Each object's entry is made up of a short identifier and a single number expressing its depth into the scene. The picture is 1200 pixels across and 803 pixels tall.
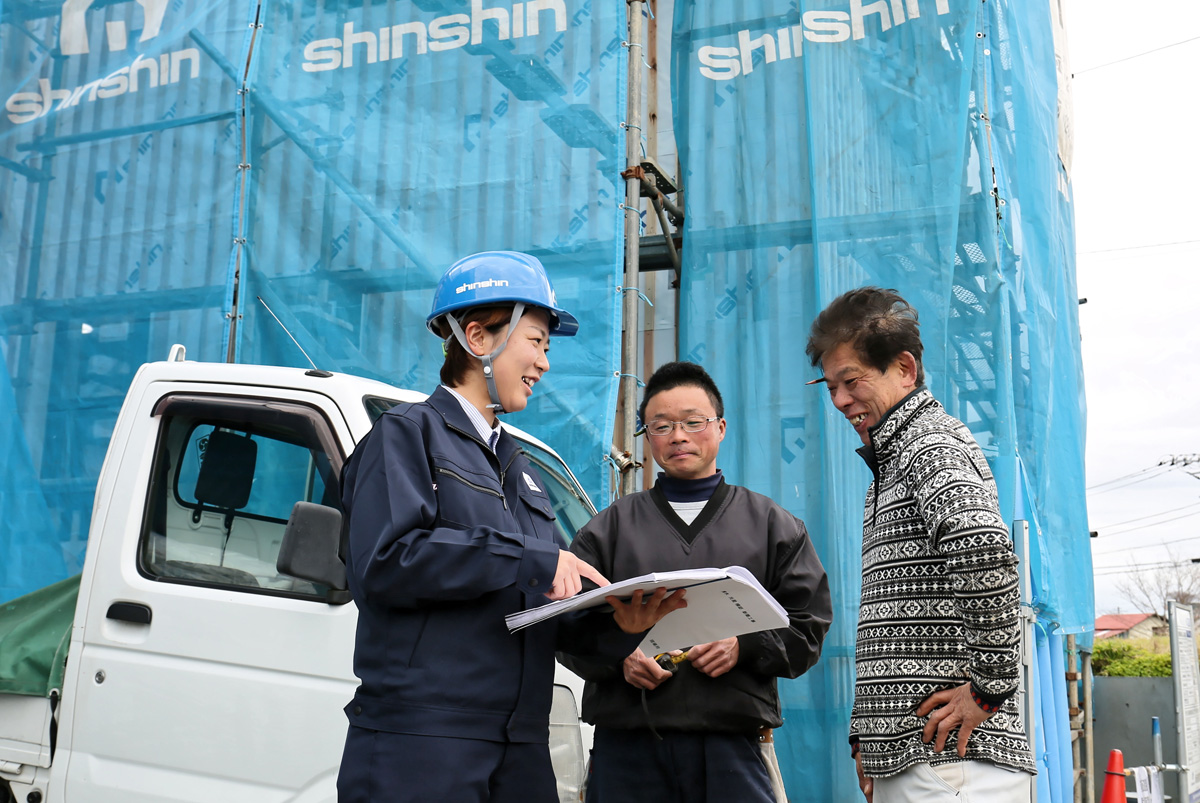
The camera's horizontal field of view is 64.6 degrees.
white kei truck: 2.46
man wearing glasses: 2.13
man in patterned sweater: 1.83
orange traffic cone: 5.31
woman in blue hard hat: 1.58
